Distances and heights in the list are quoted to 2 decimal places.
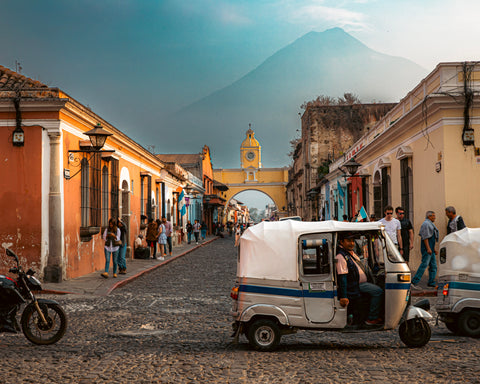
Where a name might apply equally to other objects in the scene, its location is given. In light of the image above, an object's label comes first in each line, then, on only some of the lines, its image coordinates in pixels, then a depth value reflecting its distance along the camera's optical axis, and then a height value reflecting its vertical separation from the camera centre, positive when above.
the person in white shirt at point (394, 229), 11.46 -0.42
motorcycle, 6.16 -1.11
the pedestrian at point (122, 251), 13.93 -0.98
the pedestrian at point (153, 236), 19.61 -0.87
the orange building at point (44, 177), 11.85 +0.77
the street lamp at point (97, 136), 12.07 +1.65
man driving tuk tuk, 5.97 -0.85
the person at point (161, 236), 19.83 -0.90
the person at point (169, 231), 20.88 -0.75
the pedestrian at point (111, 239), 13.23 -0.64
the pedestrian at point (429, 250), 10.88 -0.83
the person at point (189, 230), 33.67 -1.15
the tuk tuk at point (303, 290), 5.96 -0.86
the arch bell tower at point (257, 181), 80.06 +4.29
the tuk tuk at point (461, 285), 6.71 -0.94
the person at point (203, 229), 40.61 -1.36
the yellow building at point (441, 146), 11.73 +1.42
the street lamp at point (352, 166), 17.66 +1.36
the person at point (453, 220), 10.90 -0.24
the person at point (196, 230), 33.13 -1.13
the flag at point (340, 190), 25.57 +0.87
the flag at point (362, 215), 14.29 -0.16
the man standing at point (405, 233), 11.82 -0.54
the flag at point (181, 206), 31.04 +0.32
